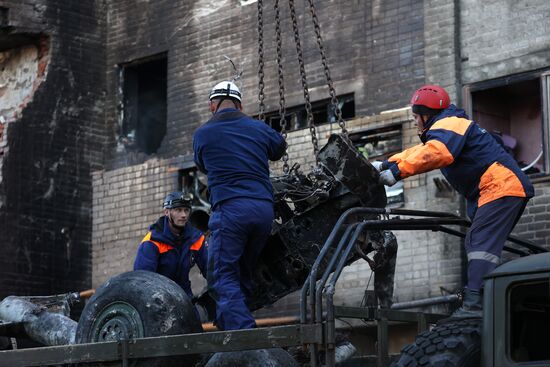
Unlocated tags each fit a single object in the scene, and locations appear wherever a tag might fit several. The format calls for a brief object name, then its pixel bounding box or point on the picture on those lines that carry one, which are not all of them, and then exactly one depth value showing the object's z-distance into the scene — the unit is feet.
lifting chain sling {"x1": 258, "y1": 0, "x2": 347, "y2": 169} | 53.25
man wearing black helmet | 50.58
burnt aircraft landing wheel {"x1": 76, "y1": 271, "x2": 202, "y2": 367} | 39.06
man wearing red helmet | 37.77
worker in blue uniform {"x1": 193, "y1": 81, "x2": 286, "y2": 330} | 39.79
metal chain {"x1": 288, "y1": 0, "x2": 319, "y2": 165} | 53.64
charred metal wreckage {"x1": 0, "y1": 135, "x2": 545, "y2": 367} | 35.17
